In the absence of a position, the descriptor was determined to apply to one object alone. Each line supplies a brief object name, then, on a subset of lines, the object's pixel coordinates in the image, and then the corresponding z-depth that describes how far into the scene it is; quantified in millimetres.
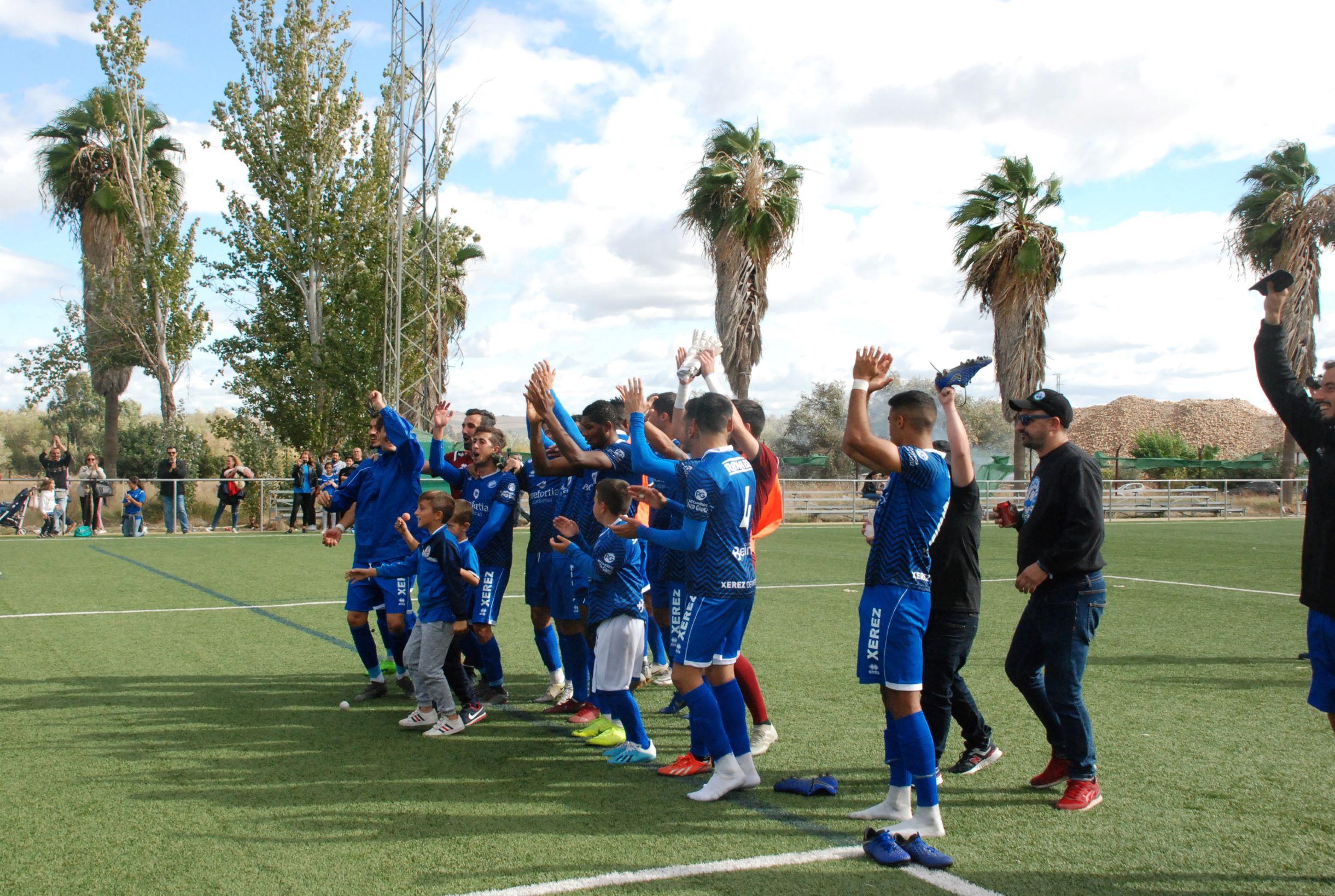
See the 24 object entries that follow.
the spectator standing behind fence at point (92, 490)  22188
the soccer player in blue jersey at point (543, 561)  6582
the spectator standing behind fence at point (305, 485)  22953
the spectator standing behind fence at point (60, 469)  21344
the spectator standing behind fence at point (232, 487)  22922
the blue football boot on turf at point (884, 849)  3764
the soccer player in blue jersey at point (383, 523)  6641
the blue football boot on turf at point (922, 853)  3752
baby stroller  21625
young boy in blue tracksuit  5801
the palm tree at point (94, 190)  28891
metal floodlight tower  24109
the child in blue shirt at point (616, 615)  5234
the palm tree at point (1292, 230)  28859
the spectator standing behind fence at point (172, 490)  22766
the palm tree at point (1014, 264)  25609
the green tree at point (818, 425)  46781
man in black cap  4527
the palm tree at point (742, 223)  24500
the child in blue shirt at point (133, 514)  21219
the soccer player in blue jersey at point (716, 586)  4609
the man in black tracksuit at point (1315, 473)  3664
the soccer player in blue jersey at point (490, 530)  6453
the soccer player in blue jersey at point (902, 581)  4055
